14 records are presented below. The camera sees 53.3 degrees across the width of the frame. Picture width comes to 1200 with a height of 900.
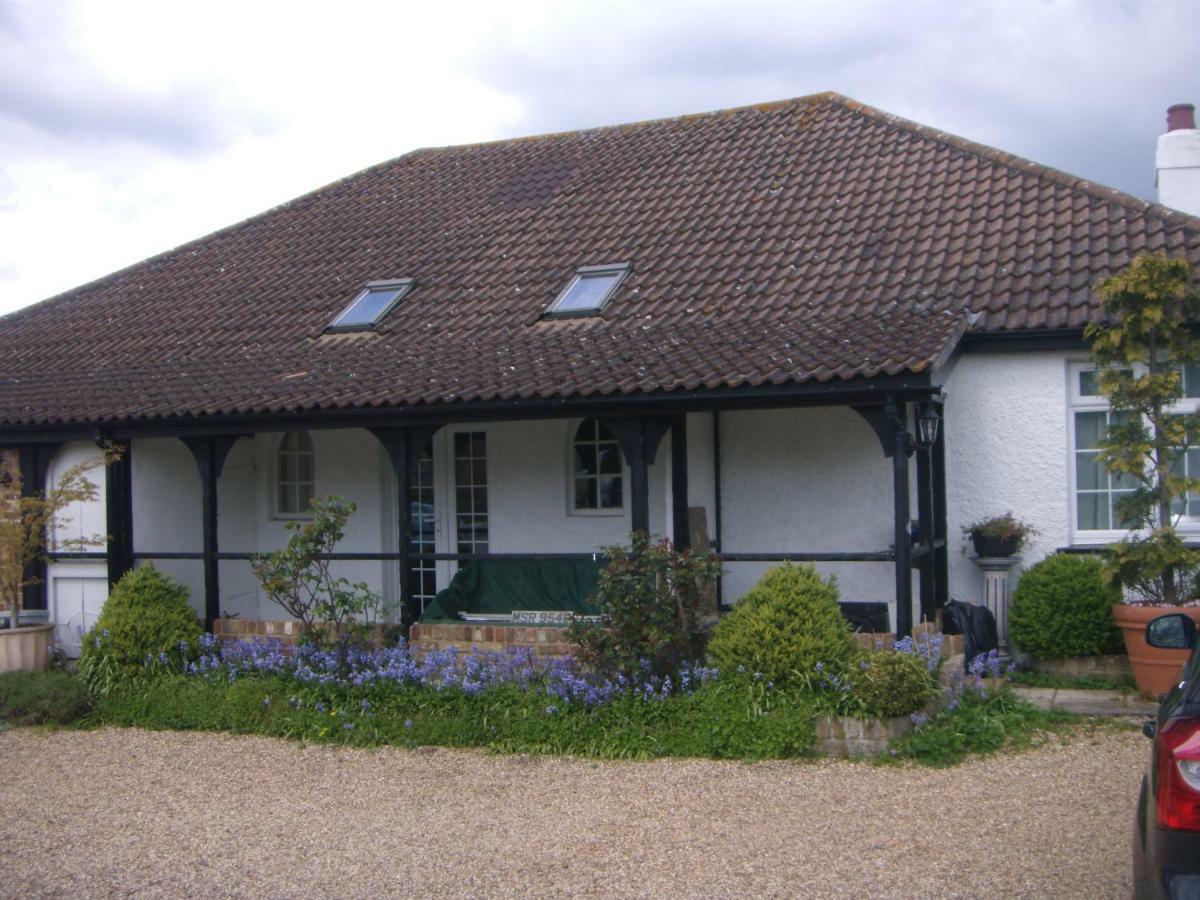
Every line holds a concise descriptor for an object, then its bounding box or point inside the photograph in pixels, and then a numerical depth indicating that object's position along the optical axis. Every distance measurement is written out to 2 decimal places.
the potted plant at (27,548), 11.12
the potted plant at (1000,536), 10.38
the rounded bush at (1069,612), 9.80
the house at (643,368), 10.12
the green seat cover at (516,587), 11.59
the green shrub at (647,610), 8.62
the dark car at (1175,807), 3.38
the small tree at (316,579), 9.78
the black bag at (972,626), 10.05
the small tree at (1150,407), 8.95
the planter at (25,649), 11.13
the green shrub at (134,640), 10.47
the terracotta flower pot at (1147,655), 8.83
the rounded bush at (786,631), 8.34
